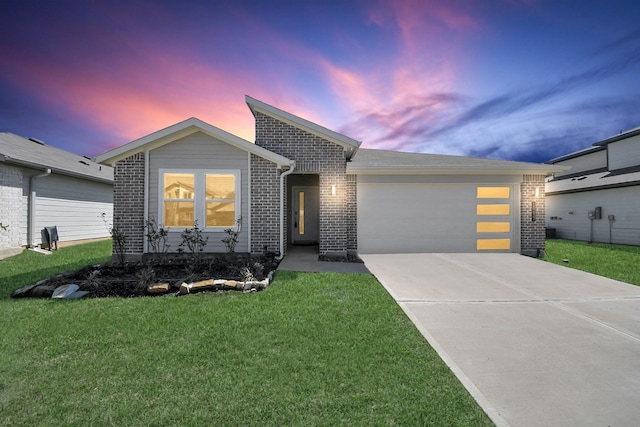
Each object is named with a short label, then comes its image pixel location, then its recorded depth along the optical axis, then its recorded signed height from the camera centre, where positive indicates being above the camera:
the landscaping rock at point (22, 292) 5.11 -1.33
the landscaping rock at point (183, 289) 5.30 -1.33
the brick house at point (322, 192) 8.27 +0.72
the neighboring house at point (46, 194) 10.30 +0.92
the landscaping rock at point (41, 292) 5.15 -1.33
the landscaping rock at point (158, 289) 5.33 -1.33
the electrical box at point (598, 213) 14.45 +0.09
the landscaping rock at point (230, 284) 5.55 -1.29
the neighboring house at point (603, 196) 13.30 +0.96
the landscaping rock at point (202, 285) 5.42 -1.29
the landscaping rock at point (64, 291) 5.06 -1.31
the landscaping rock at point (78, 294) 5.08 -1.38
